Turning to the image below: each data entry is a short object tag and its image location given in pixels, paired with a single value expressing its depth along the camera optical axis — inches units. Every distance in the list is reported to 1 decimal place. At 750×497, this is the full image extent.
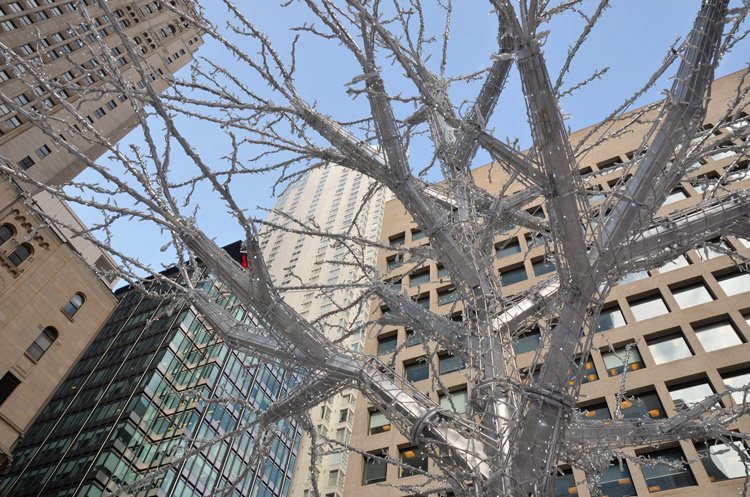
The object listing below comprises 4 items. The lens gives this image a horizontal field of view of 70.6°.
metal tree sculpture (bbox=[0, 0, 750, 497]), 139.0
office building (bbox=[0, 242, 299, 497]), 1443.2
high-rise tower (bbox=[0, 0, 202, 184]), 1177.4
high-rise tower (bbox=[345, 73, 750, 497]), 599.5
